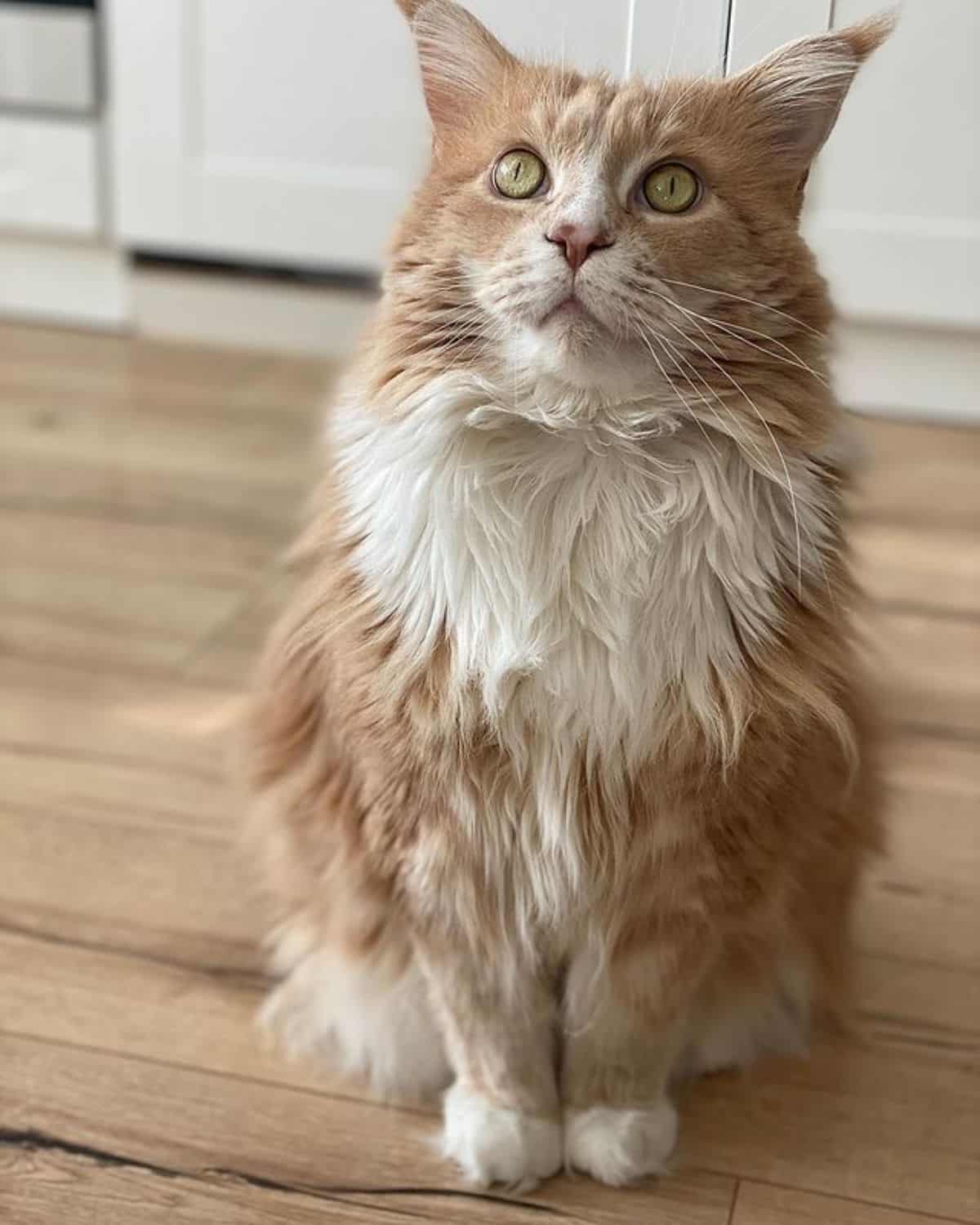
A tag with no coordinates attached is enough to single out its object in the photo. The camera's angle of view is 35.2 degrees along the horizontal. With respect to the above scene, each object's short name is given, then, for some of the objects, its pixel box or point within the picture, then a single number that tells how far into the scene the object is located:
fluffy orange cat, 1.02
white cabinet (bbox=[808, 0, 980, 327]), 2.47
